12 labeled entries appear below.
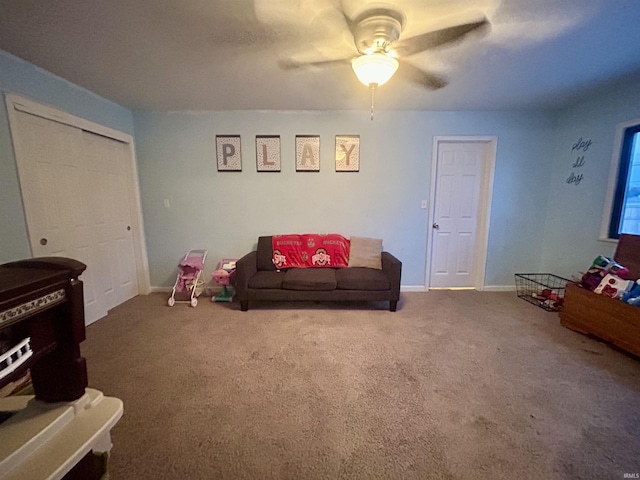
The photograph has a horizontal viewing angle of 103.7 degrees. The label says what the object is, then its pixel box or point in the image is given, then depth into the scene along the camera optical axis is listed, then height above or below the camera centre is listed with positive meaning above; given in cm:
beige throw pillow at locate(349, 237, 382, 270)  328 -67
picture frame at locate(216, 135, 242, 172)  340 +65
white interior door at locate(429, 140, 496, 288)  349 -16
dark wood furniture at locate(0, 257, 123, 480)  60 -53
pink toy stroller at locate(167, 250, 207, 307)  320 -99
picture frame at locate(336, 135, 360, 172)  340 +65
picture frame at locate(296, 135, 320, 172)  339 +65
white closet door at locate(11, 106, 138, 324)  219 +0
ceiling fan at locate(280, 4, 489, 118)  153 +108
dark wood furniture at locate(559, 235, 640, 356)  204 -100
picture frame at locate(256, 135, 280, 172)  340 +65
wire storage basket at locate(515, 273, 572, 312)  306 -117
